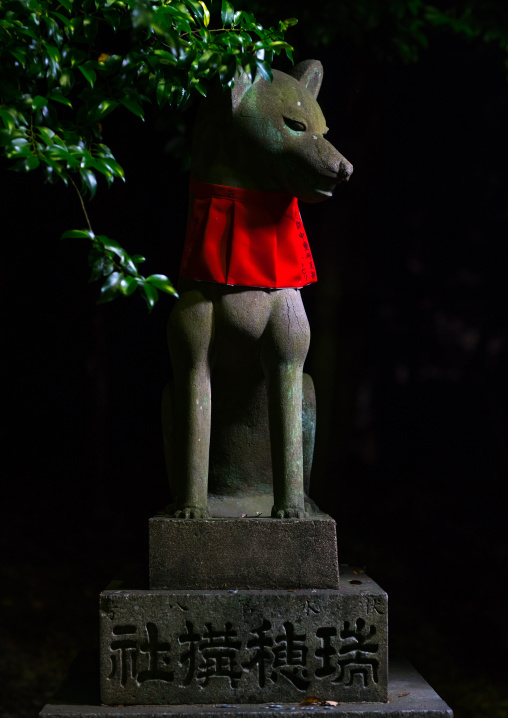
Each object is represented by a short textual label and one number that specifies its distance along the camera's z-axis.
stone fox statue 3.08
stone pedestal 2.92
